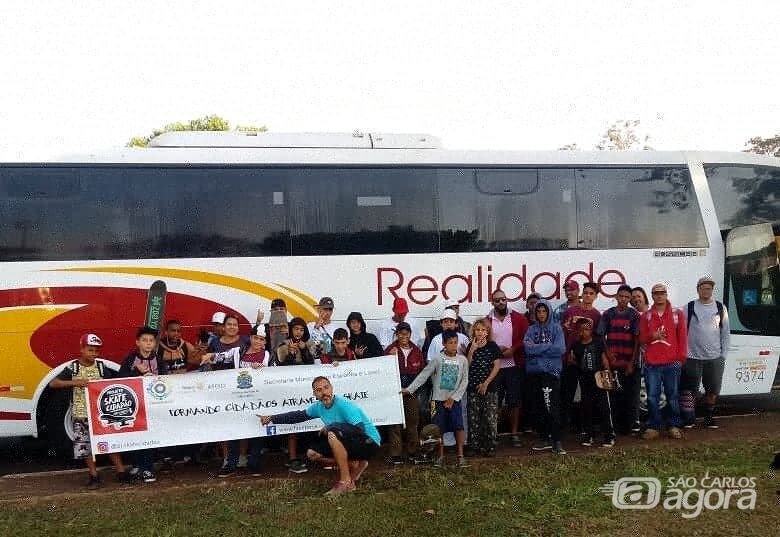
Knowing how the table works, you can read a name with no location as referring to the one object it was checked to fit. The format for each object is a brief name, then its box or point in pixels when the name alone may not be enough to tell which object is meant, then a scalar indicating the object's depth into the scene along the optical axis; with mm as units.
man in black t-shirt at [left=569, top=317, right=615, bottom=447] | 7230
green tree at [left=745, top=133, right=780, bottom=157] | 35656
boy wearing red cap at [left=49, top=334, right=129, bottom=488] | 6316
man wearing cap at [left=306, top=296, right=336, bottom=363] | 7188
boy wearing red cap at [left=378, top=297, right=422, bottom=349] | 7516
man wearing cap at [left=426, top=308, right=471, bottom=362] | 7023
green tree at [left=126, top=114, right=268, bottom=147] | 28031
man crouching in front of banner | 5938
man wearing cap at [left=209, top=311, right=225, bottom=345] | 7164
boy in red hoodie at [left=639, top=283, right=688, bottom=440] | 7535
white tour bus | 6988
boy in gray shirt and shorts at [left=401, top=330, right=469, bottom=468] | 6723
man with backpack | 7871
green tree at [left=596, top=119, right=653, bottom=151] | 29294
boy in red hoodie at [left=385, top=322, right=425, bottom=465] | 6887
